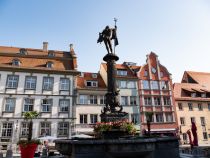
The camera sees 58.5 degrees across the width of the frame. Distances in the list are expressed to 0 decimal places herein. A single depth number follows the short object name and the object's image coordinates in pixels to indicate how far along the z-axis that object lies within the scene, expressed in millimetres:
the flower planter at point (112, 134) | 8461
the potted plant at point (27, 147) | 7114
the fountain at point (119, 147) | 5918
